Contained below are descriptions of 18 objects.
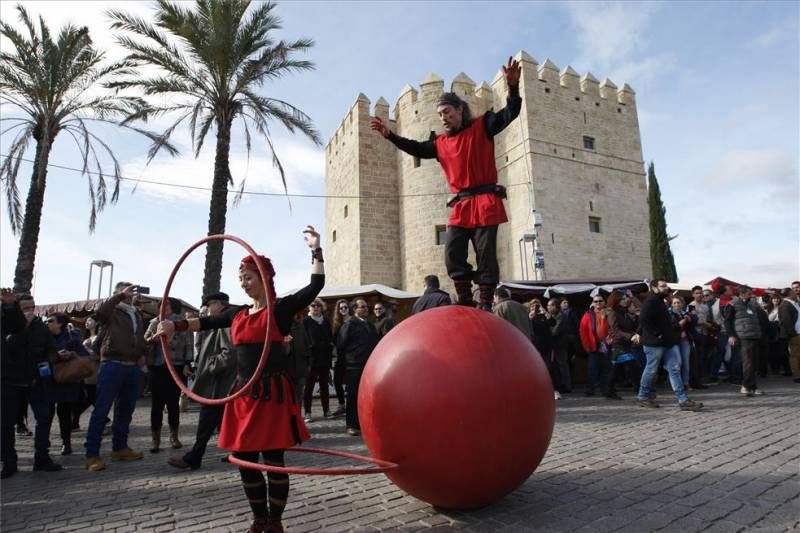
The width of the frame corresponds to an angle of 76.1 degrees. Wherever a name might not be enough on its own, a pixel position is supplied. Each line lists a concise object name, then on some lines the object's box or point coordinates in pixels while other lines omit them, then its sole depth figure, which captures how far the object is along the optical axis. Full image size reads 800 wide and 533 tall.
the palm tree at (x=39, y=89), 13.72
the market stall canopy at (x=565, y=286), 13.99
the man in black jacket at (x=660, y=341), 7.93
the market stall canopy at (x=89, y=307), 15.10
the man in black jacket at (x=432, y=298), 5.48
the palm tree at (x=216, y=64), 13.54
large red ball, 3.17
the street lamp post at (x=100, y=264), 27.47
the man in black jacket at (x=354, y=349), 7.35
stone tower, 26.62
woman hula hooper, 3.32
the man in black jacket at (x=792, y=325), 11.49
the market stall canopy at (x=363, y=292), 16.92
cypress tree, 30.90
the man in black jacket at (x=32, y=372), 5.66
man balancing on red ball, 4.64
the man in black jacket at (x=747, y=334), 9.19
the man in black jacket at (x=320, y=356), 9.16
